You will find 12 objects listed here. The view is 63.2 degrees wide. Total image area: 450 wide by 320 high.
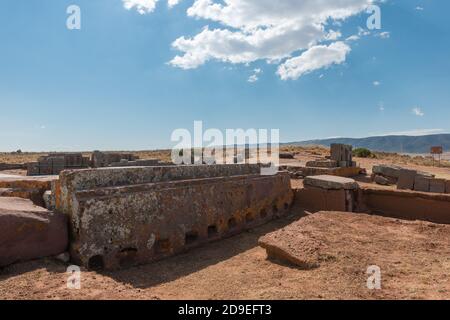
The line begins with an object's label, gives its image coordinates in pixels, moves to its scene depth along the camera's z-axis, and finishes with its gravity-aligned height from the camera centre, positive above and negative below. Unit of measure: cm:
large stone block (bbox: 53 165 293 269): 456 -91
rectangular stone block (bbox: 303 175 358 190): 878 -86
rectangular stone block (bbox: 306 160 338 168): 1348 -60
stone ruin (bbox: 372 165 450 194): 1009 -101
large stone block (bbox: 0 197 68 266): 405 -96
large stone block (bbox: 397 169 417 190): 1084 -98
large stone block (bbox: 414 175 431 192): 1029 -105
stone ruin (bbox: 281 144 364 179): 1273 -70
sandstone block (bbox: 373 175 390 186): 1255 -115
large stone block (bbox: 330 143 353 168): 1428 -21
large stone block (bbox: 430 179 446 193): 1002 -106
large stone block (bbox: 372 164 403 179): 1292 -84
